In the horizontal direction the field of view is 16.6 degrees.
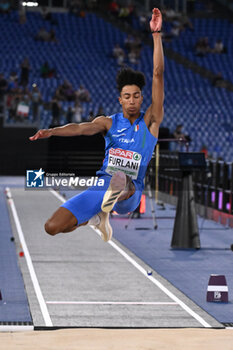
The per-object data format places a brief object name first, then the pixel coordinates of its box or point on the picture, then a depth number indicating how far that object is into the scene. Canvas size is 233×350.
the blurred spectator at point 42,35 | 38.78
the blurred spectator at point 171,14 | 42.32
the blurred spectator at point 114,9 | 42.38
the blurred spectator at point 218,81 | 38.53
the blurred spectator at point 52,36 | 38.91
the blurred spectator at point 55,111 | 31.24
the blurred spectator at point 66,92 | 33.41
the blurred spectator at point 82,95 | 33.56
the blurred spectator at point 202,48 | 40.96
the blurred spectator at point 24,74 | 33.47
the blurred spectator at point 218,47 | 41.28
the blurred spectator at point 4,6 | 39.66
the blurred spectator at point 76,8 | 41.75
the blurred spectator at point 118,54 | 38.41
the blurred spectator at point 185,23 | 42.81
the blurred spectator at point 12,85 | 32.05
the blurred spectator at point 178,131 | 28.27
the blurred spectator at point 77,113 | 31.02
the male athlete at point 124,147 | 5.96
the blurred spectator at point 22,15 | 39.81
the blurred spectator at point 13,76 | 33.34
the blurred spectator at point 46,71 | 35.66
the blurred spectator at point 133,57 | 38.80
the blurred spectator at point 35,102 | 30.74
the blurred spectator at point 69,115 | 30.91
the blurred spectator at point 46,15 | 40.69
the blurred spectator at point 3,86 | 32.34
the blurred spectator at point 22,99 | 29.51
